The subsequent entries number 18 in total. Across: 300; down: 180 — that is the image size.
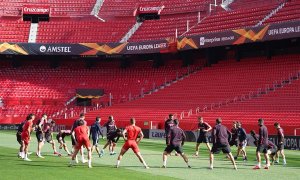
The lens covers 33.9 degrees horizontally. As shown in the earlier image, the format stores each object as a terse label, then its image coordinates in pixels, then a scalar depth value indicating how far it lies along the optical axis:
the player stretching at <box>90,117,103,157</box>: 22.59
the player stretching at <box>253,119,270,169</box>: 18.84
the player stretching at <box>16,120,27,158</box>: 20.48
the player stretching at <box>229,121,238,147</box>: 23.81
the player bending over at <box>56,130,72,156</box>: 22.23
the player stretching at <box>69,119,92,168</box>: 17.34
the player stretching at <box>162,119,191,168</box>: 17.97
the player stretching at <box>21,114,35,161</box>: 19.83
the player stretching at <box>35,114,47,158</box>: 21.30
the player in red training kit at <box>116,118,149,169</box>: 17.22
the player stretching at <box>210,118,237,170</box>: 17.73
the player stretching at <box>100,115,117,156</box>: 23.11
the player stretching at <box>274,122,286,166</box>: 21.22
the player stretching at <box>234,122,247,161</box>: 22.49
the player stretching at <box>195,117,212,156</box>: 23.25
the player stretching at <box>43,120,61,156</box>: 22.67
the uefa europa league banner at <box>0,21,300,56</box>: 42.28
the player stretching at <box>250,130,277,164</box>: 19.79
